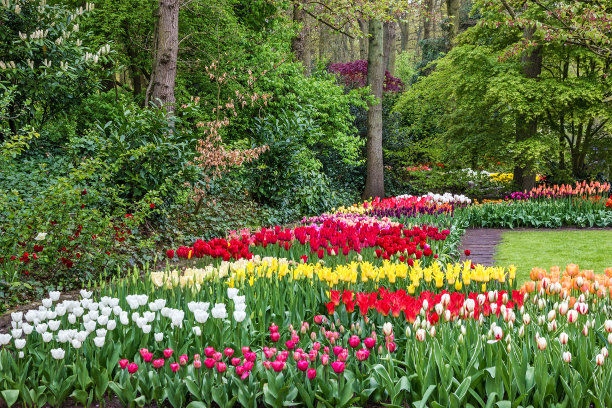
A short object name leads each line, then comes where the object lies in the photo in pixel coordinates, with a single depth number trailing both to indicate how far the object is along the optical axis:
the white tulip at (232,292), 3.19
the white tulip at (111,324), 2.80
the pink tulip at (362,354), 2.46
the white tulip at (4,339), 2.71
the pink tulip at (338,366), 2.35
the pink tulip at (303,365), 2.34
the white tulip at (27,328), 2.84
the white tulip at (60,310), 3.07
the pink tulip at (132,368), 2.40
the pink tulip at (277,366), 2.35
